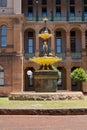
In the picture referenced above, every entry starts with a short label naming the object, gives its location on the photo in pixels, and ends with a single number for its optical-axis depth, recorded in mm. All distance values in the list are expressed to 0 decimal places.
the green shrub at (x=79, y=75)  49750
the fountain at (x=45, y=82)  25062
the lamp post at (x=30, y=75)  55312
